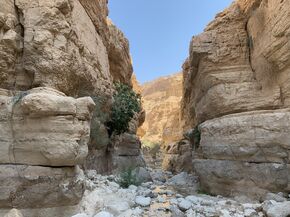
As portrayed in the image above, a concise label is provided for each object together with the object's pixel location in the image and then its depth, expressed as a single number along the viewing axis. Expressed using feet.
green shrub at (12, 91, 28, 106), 11.71
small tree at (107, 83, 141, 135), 27.67
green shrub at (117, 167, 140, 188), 19.75
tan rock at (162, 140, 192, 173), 35.15
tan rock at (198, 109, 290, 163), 16.23
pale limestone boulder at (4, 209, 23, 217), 10.48
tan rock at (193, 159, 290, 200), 15.98
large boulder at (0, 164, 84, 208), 10.82
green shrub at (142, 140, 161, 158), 66.66
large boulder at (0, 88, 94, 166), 11.18
